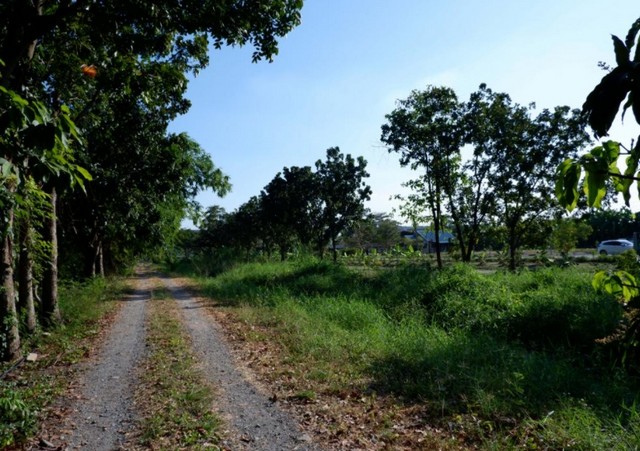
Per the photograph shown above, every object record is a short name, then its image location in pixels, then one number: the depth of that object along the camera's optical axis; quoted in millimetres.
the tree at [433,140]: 17766
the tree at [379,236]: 62834
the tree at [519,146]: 17062
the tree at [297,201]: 39812
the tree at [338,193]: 39094
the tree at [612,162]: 1269
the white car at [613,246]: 40031
